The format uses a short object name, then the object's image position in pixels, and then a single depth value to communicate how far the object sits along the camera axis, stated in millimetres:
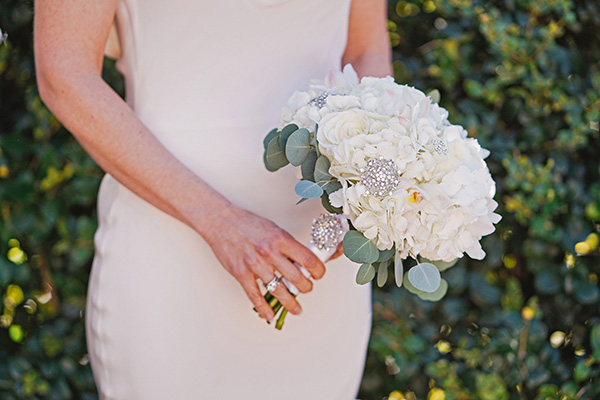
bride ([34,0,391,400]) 1247
